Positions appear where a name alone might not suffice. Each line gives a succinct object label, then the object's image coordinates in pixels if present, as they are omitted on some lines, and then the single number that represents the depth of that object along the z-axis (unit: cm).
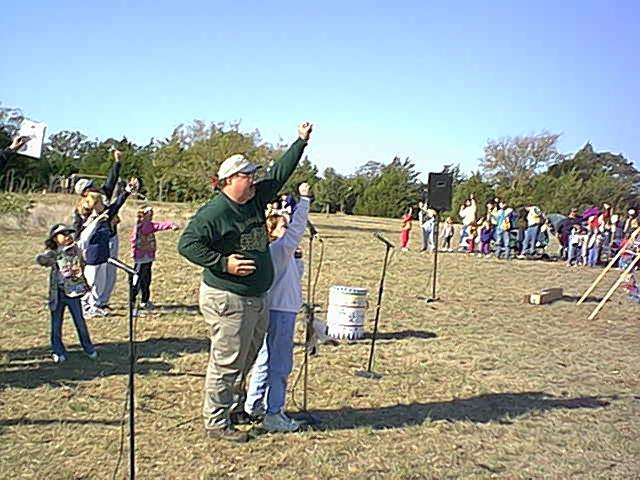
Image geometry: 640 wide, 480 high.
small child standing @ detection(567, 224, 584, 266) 2198
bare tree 5344
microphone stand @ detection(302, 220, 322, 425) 571
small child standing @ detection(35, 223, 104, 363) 678
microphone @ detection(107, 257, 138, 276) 414
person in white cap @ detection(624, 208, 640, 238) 2262
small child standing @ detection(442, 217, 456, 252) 2439
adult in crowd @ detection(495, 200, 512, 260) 2225
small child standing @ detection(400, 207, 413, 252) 2212
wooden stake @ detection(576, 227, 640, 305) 1284
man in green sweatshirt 457
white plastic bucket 900
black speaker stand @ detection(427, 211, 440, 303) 1279
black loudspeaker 1360
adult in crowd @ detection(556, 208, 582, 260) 2366
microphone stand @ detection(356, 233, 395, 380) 723
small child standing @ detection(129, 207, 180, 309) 979
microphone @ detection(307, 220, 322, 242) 568
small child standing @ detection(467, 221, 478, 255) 2367
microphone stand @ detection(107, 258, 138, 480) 397
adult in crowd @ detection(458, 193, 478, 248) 2327
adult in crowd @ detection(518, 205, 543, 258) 2258
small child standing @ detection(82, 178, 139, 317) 868
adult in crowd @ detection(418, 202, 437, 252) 2205
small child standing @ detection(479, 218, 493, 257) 2306
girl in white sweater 522
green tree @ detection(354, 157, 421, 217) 5338
